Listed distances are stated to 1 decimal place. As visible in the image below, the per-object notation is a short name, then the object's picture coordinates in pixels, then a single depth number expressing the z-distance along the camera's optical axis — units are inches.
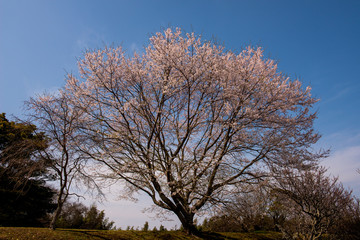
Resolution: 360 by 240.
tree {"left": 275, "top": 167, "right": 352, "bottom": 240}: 350.7
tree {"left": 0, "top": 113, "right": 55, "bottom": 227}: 326.6
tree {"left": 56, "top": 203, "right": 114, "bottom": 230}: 624.7
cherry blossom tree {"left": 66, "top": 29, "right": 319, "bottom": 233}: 350.6
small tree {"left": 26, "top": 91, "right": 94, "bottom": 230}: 328.8
